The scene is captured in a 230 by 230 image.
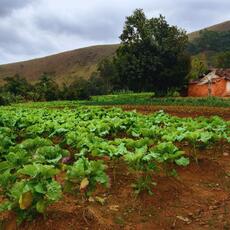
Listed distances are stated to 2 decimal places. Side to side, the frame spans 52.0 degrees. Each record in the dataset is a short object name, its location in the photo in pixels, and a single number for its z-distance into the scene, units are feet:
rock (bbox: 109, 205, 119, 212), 10.30
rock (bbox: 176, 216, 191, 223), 10.09
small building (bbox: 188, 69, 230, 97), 86.81
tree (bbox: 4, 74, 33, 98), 103.89
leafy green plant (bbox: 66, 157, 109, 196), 9.23
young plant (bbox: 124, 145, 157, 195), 10.91
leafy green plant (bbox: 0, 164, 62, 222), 8.38
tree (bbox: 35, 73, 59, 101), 88.14
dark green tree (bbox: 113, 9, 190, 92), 78.66
